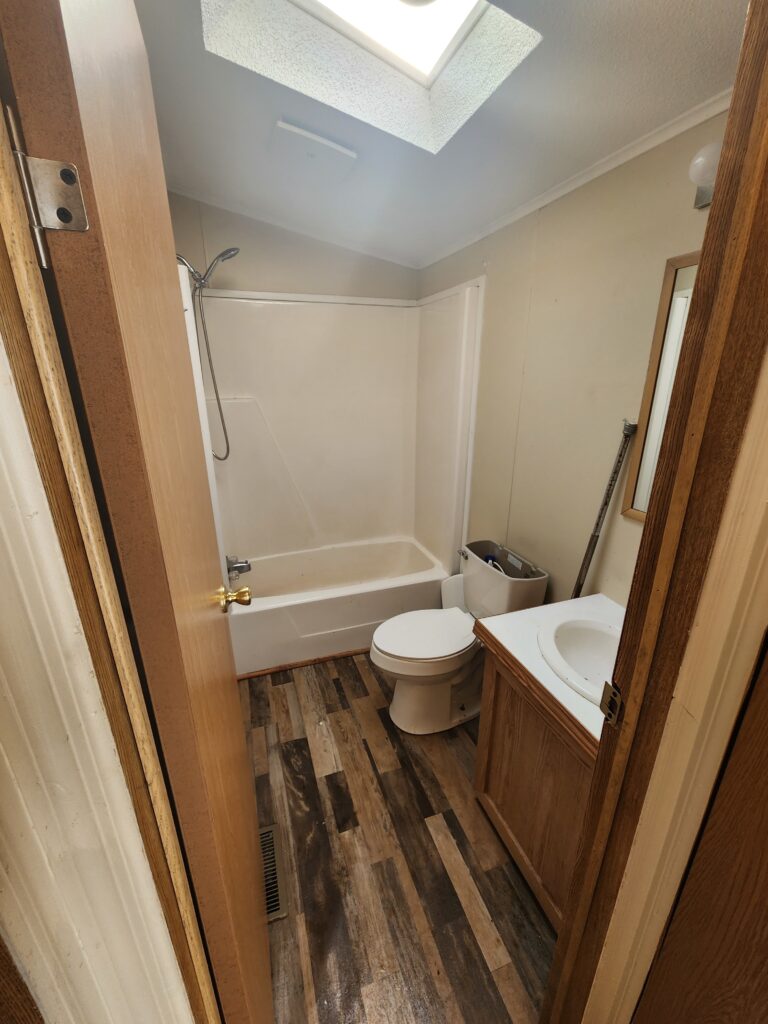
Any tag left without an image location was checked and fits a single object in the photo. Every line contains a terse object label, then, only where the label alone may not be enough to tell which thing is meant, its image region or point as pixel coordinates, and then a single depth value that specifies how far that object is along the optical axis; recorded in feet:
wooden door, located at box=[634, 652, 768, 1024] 1.44
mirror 3.62
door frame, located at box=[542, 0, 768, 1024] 1.33
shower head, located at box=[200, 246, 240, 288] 6.45
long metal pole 4.19
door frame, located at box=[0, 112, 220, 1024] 0.95
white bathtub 6.88
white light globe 3.05
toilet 5.38
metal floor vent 3.92
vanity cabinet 3.29
